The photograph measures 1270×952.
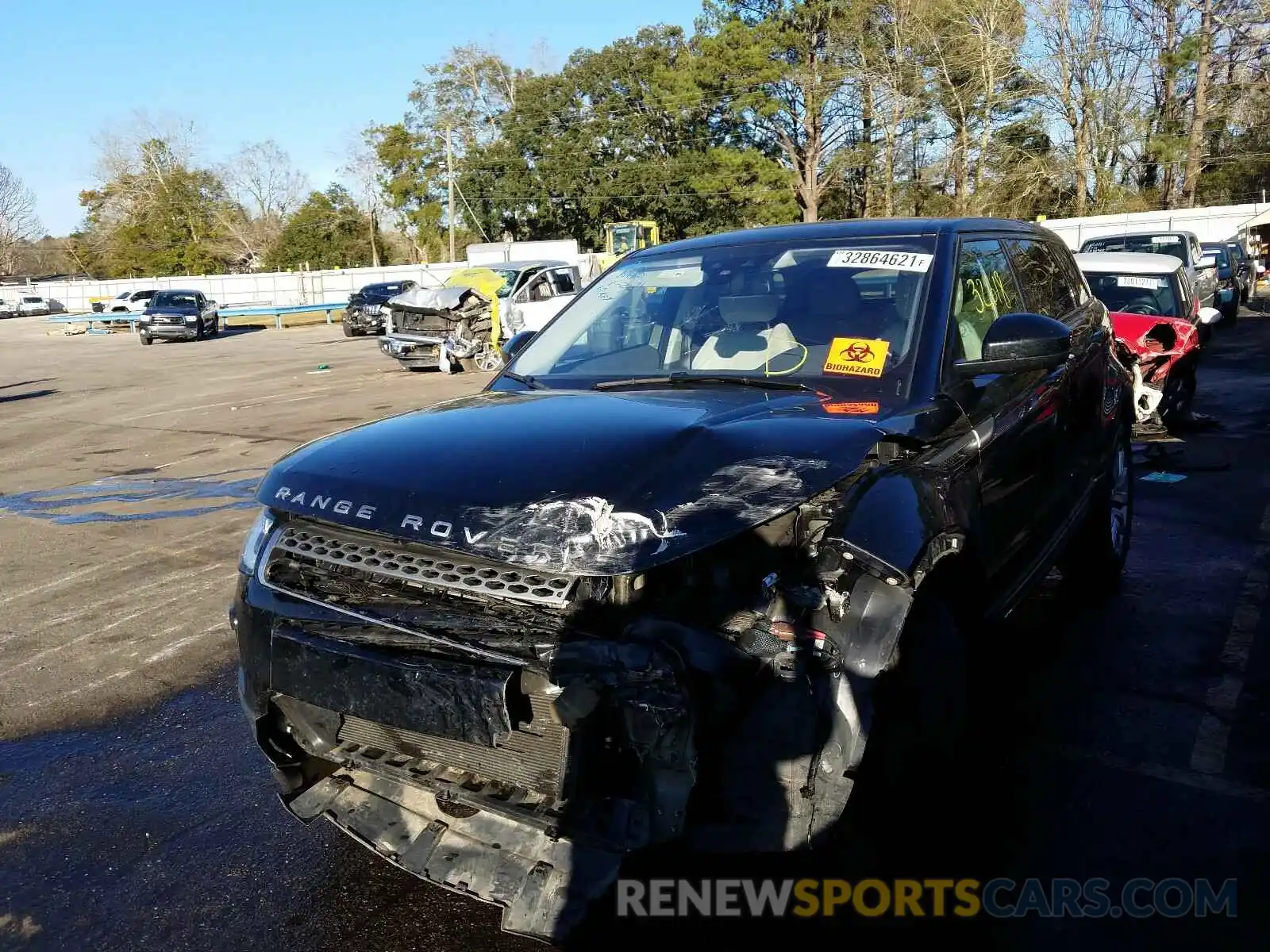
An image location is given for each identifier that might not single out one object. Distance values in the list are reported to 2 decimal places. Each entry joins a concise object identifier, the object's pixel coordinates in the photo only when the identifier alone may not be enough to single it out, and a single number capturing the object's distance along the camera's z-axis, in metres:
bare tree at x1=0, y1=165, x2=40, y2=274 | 89.75
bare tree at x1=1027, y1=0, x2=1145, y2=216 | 44.75
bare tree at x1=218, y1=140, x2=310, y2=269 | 81.38
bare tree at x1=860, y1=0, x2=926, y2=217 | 50.59
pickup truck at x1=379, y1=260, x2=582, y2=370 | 19.36
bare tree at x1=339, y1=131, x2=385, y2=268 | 71.75
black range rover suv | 2.18
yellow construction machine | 42.06
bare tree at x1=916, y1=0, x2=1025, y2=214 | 45.59
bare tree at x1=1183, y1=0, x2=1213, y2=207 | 43.88
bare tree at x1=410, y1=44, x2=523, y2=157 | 67.75
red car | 9.57
